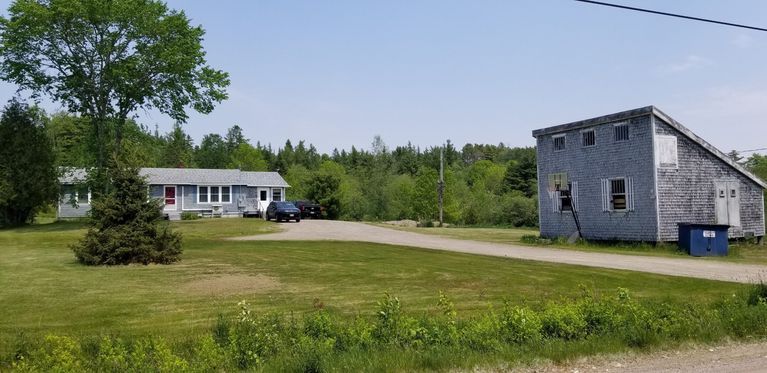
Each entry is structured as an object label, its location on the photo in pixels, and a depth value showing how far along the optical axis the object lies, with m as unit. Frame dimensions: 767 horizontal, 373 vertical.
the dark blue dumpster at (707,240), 23.14
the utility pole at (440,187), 52.08
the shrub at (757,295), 9.71
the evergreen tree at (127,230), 17.02
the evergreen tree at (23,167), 40.84
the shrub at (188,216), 48.56
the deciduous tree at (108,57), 36.41
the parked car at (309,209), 54.12
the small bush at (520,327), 7.55
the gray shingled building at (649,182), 25.88
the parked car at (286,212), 43.94
